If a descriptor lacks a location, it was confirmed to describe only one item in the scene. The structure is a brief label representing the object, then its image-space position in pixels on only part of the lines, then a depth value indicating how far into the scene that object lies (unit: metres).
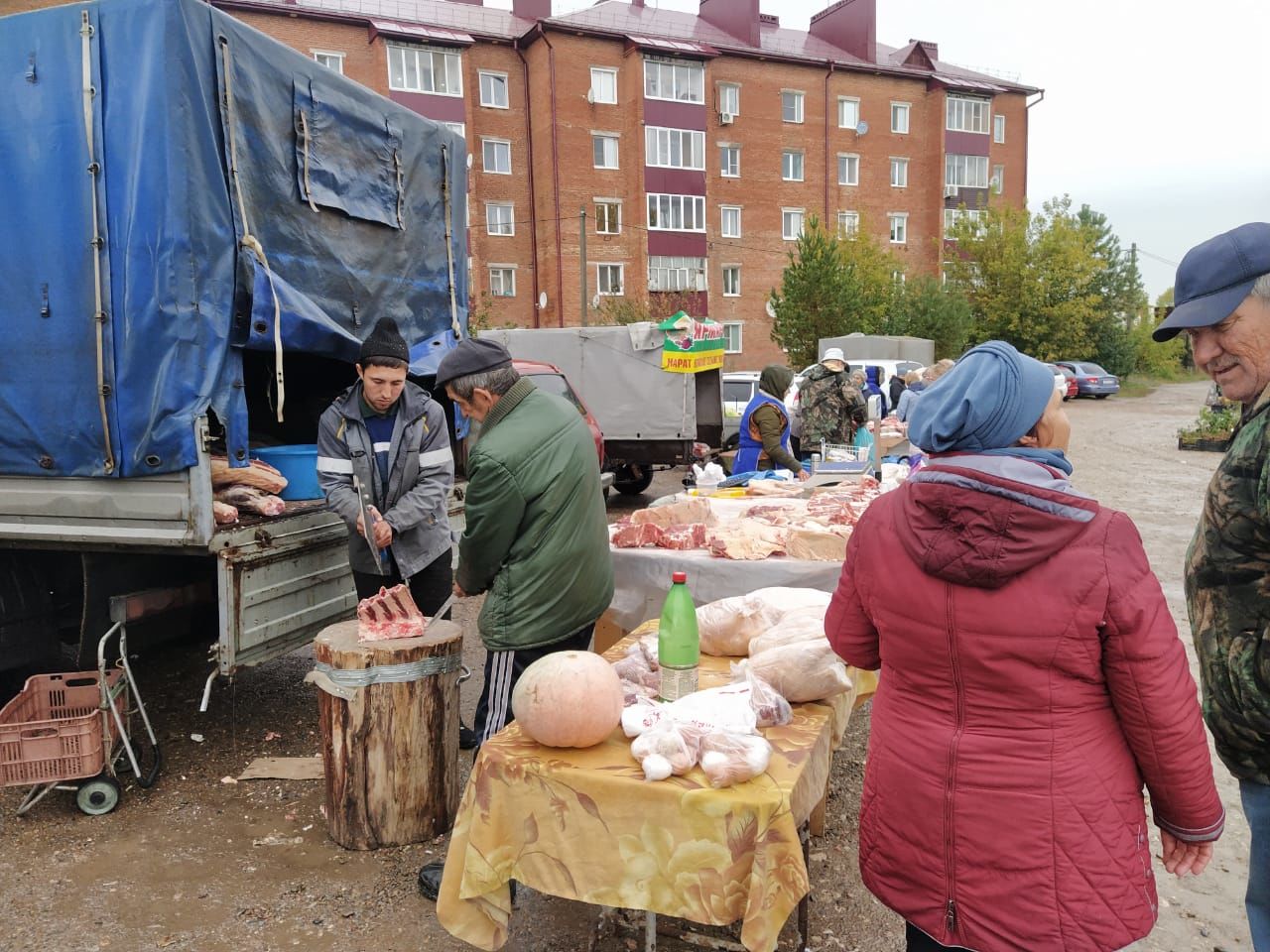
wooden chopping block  3.57
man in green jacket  3.16
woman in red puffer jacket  1.74
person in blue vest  7.22
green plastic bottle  2.69
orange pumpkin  2.33
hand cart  3.89
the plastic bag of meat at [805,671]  2.65
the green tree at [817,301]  28.50
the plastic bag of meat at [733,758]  2.17
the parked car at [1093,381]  35.88
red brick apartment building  33.34
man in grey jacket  4.20
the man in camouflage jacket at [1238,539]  1.93
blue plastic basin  4.81
